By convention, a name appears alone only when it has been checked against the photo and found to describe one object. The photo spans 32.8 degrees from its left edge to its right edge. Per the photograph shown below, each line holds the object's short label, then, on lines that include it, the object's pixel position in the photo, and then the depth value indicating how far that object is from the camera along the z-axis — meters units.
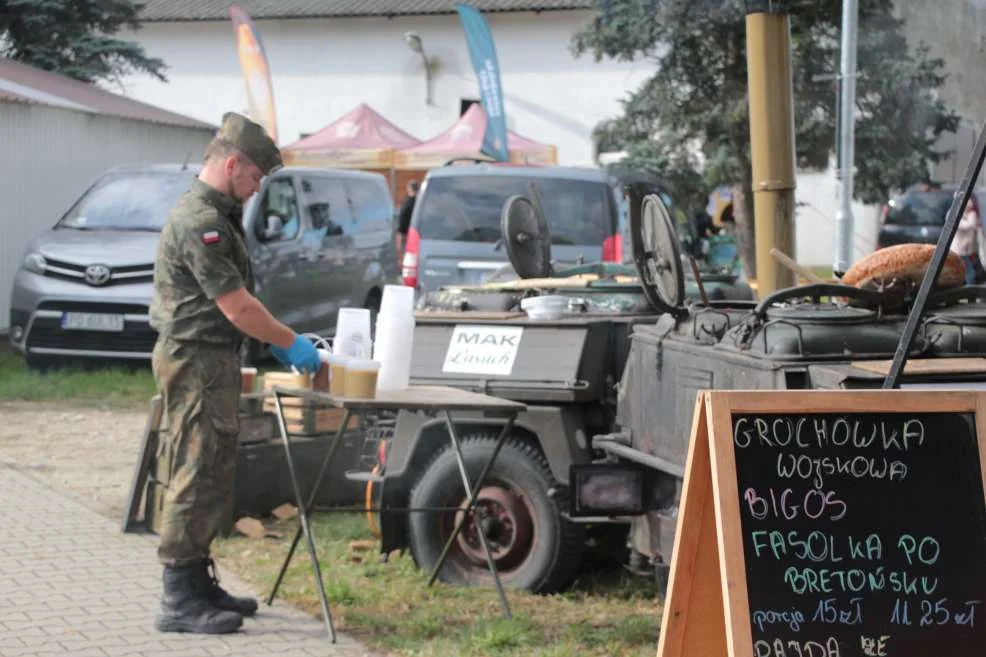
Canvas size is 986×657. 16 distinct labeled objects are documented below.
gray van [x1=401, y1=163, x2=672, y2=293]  13.45
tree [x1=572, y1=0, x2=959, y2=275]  23.33
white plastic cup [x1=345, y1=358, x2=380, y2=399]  6.02
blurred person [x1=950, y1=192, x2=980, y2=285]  20.89
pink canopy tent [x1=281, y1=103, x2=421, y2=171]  30.20
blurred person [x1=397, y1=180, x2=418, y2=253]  21.52
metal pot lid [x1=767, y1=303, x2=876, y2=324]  5.48
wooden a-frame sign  4.14
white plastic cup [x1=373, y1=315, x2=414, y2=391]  6.34
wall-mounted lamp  42.03
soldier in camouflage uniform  6.14
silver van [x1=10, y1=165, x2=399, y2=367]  14.04
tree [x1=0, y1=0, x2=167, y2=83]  23.52
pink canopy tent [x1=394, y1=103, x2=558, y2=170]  29.23
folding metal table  6.00
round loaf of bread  5.84
